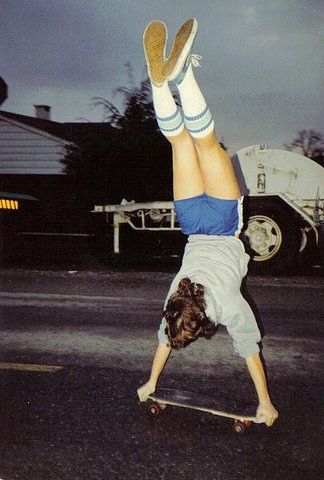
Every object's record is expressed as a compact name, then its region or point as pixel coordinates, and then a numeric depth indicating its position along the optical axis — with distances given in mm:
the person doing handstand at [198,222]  3162
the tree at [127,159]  13469
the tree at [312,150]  12094
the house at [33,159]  17844
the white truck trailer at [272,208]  9545
